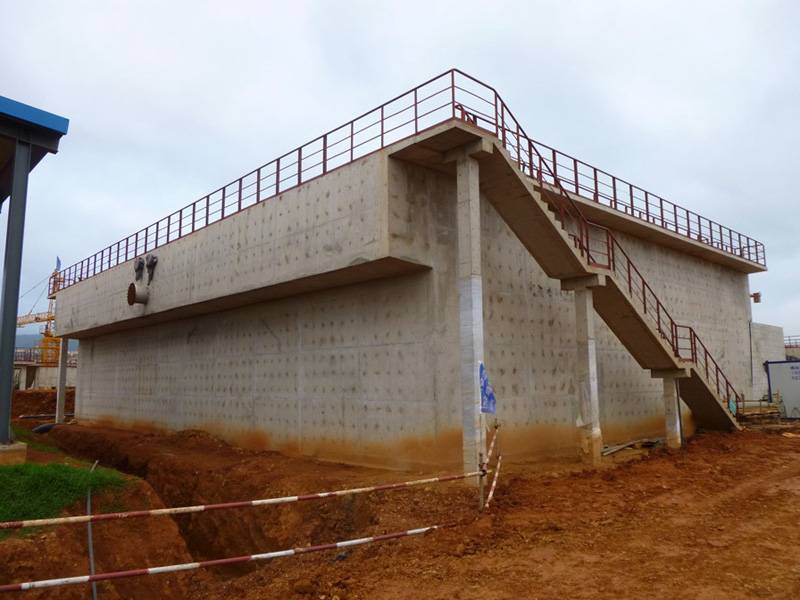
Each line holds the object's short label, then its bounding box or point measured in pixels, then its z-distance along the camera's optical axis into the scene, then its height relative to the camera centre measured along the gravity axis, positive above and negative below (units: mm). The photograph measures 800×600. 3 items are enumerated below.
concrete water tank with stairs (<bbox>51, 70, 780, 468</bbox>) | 12398 +1450
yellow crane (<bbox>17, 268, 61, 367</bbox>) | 49141 +1890
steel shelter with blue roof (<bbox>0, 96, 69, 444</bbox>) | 12523 +4095
